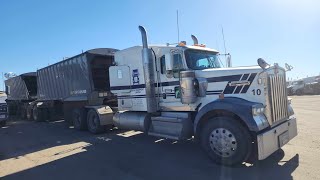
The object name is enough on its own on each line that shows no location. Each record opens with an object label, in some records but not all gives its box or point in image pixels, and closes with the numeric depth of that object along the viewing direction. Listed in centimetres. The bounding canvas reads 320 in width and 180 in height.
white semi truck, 471
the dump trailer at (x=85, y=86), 897
